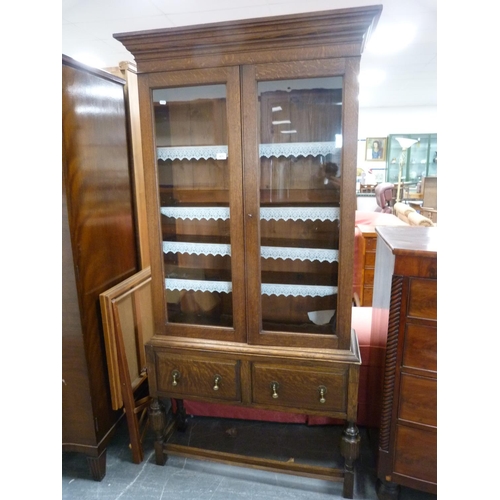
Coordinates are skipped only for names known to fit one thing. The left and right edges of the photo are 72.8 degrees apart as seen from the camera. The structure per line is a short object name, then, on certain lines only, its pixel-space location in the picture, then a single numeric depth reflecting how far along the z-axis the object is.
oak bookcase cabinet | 1.18
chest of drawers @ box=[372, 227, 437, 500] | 1.16
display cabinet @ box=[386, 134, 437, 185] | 8.20
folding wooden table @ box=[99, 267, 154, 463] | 1.53
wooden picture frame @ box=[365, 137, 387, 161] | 8.34
